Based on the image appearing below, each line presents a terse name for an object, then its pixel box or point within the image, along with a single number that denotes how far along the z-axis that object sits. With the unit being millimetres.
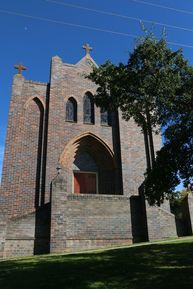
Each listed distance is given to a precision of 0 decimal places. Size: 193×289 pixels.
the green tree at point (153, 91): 7453
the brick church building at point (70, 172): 9991
